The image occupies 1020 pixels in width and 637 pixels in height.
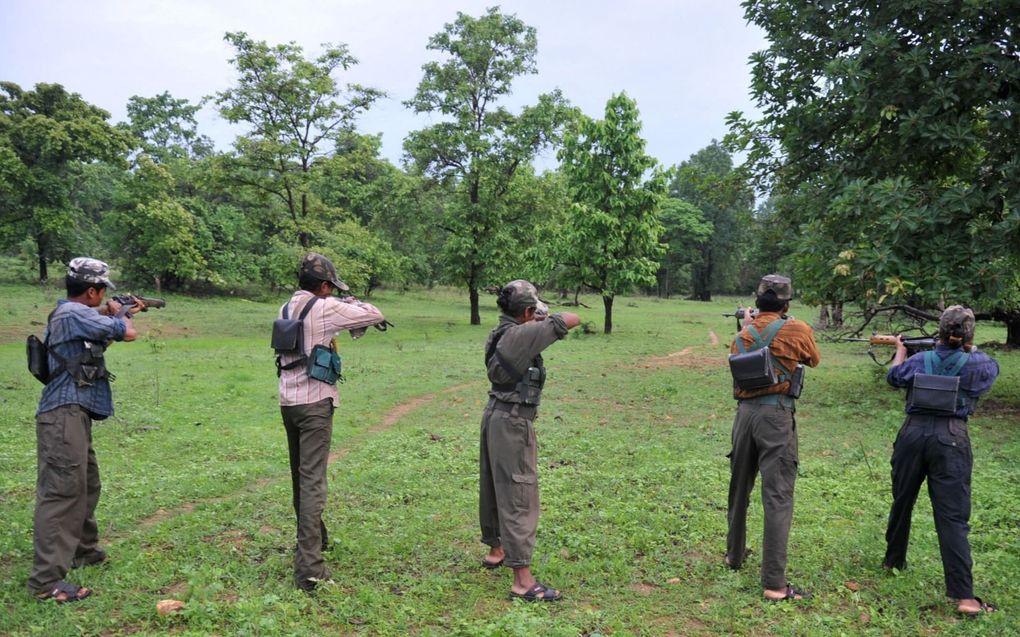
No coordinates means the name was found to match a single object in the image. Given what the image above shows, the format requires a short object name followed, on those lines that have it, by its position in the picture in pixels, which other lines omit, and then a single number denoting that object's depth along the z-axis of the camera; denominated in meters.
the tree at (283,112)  26.86
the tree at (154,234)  38.47
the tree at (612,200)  28.34
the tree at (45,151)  35.69
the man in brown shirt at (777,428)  5.09
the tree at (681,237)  63.75
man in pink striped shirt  5.16
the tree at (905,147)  9.98
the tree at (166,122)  60.22
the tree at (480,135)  30.56
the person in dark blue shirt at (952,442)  4.95
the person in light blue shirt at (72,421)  4.86
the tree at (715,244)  67.19
